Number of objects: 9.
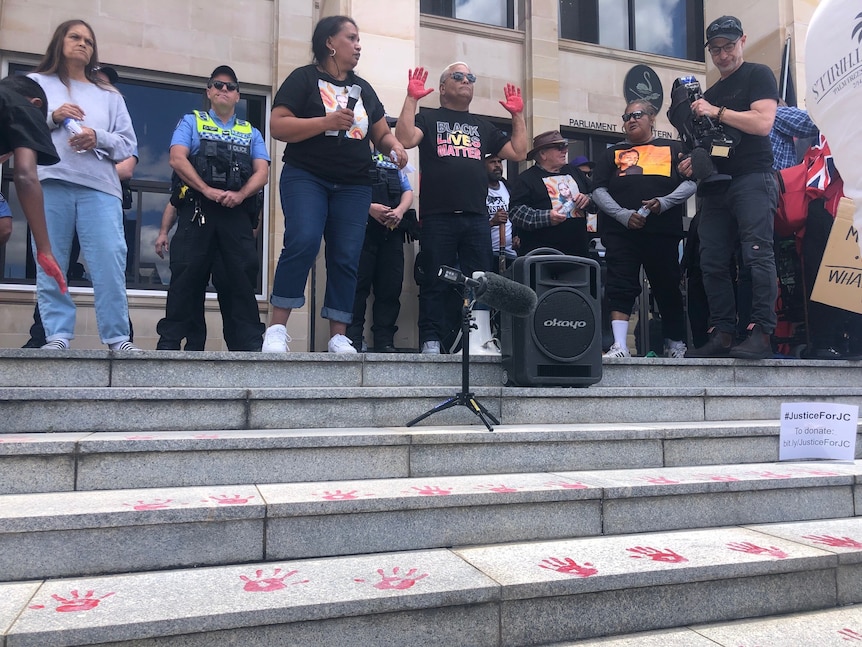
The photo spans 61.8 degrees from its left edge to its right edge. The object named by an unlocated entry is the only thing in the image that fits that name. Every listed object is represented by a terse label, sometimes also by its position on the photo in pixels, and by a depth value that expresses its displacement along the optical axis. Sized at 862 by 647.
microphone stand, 3.52
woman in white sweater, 4.05
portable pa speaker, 4.23
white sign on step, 3.81
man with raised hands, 5.17
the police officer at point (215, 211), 4.72
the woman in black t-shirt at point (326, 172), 4.29
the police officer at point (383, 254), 5.69
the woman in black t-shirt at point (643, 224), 5.29
